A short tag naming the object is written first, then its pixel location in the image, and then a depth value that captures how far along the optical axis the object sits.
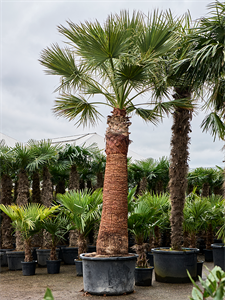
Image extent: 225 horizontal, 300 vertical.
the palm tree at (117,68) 6.38
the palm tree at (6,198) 11.23
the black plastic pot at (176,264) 7.21
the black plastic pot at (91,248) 11.20
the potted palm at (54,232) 9.09
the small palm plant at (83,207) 7.52
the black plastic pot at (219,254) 9.23
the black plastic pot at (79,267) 8.58
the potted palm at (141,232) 7.20
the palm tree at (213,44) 6.10
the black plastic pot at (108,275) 6.13
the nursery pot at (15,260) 10.21
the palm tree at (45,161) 10.63
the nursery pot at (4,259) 11.09
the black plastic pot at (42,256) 10.63
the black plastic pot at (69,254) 10.93
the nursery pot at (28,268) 9.21
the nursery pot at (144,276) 7.18
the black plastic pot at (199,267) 7.90
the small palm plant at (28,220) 8.82
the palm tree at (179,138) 7.42
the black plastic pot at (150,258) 9.65
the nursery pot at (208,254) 11.74
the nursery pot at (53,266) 9.39
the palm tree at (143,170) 14.03
